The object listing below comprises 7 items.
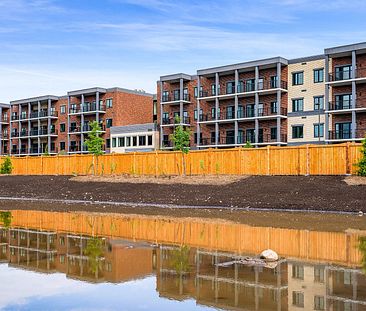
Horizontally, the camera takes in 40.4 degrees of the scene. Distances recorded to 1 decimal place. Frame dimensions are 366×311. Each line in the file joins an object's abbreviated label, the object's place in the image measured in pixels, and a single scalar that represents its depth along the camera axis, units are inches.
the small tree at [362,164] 1150.3
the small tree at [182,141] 1492.4
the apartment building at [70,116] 2977.4
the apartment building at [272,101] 2001.7
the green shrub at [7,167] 2022.6
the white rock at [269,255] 407.5
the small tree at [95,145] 1674.5
